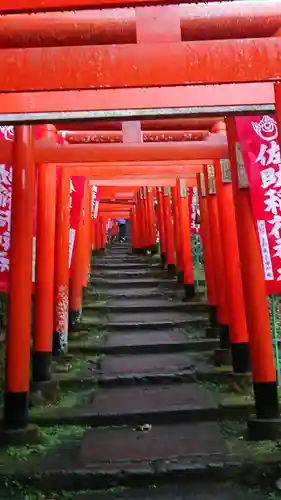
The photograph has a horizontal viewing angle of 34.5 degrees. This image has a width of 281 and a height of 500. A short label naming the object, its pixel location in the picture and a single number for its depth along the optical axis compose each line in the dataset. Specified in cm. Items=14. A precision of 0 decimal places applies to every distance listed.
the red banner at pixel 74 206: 789
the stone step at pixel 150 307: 1039
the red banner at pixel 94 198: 1327
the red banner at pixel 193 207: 1162
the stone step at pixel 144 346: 799
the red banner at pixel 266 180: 453
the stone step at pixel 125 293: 1180
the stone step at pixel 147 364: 691
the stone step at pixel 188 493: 407
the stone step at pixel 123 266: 1617
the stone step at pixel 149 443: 459
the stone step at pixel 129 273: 1462
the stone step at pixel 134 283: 1302
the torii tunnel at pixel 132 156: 257
